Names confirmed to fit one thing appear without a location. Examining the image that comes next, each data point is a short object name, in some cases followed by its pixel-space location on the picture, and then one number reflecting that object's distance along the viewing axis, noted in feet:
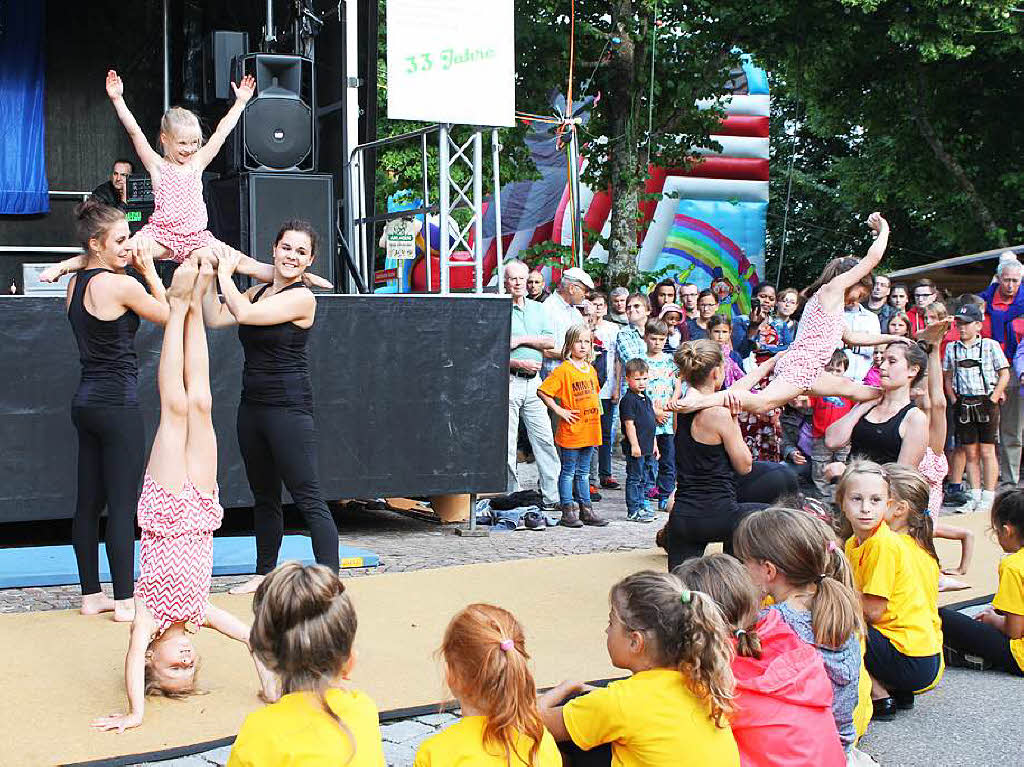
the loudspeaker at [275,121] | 25.72
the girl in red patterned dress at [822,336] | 18.28
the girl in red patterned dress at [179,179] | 19.31
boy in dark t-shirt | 27.32
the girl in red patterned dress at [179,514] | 13.33
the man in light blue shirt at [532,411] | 26.71
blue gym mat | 19.72
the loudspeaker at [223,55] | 28.25
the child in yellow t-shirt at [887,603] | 14.14
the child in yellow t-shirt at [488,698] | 8.56
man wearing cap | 28.68
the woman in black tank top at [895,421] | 19.83
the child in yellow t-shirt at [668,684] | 9.37
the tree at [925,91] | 45.01
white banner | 24.85
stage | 21.26
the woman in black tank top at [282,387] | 16.16
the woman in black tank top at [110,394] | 16.15
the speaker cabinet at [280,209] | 25.58
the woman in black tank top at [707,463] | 15.74
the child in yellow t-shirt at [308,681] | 8.36
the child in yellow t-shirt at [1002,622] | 15.64
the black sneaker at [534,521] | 25.88
